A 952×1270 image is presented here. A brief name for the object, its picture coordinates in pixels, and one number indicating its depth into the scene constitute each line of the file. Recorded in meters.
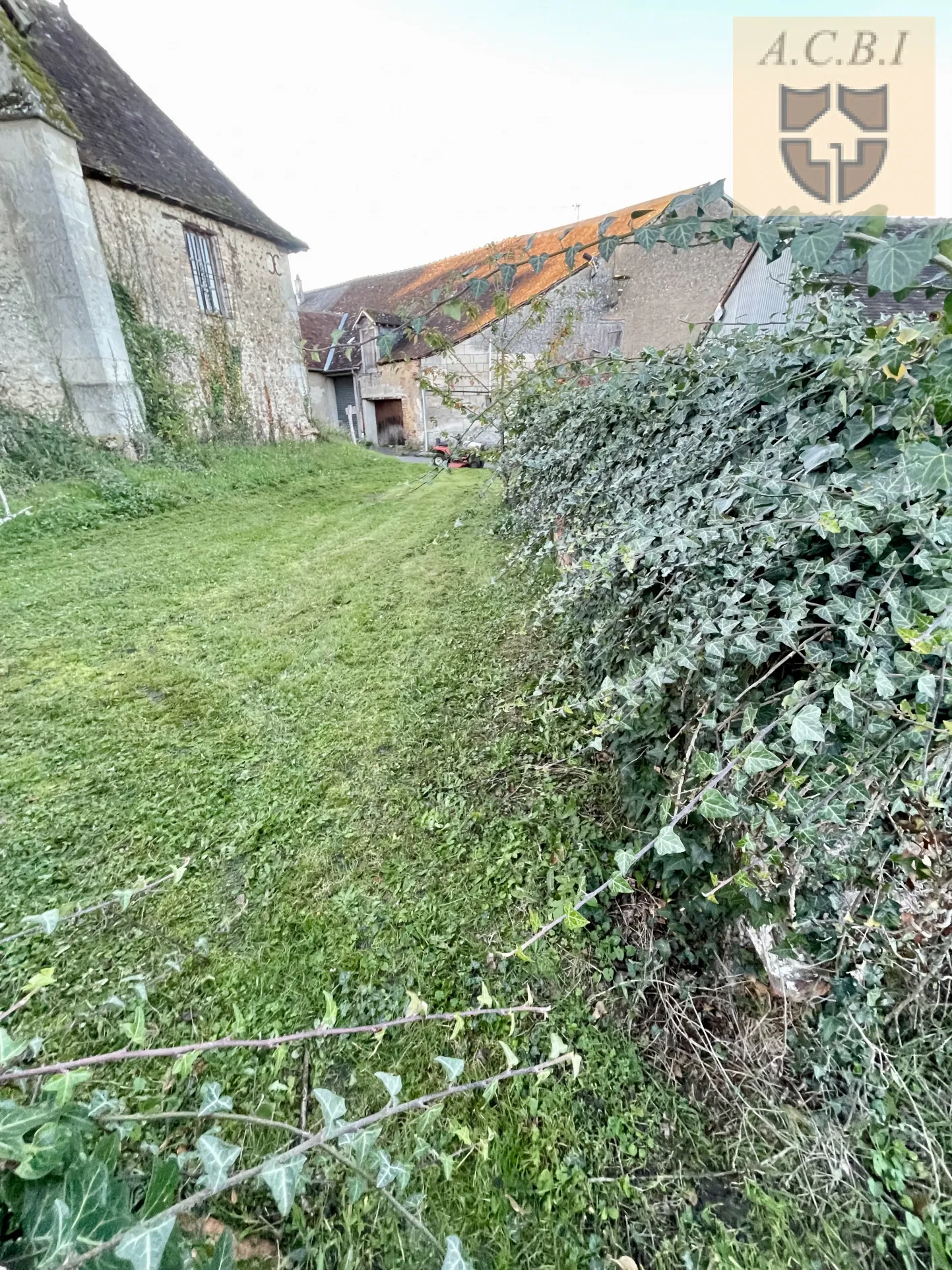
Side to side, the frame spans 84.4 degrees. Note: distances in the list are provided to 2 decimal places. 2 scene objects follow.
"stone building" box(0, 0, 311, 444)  6.81
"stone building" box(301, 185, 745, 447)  12.92
